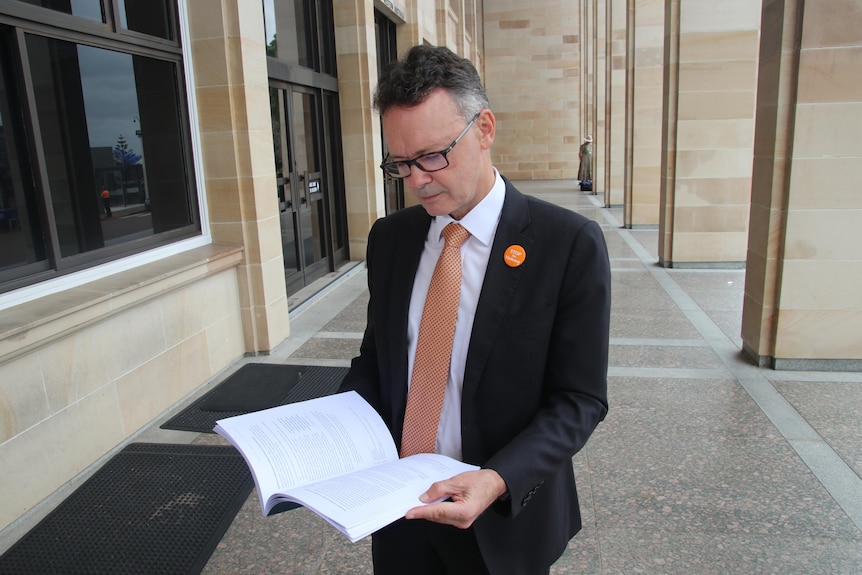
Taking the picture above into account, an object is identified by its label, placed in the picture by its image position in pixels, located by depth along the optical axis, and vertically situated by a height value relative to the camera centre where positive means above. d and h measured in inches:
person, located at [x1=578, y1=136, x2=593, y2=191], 856.3 -18.9
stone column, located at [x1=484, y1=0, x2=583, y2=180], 1077.8 +105.0
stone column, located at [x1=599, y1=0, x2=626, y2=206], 643.5 +38.2
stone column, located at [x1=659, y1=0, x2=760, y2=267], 347.9 +6.5
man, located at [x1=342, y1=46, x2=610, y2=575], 55.6 -15.4
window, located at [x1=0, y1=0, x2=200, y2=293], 149.7 +4.8
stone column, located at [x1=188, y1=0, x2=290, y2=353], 209.8 +5.6
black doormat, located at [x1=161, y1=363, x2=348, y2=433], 181.2 -67.0
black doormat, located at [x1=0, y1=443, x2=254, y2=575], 119.2 -68.6
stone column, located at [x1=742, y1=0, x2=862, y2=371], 192.7 -14.8
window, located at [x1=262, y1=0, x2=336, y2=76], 301.0 +61.0
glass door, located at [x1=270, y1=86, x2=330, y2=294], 306.8 -11.4
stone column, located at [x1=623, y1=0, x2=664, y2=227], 502.0 +22.5
